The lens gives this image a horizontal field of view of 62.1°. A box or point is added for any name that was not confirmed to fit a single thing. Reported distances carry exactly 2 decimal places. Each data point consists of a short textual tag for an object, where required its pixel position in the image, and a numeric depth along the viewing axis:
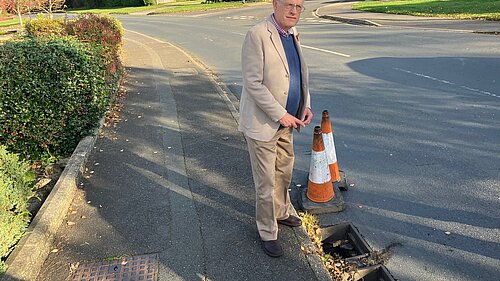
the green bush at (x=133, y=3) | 57.57
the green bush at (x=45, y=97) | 5.29
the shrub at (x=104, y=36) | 8.14
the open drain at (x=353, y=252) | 3.19
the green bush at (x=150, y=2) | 53.97
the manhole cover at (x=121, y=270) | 3.16
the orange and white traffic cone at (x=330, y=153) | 4.43
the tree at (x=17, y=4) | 27.25
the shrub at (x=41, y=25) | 11.30
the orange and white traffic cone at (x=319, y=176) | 4.05
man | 2.91
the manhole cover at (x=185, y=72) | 10.42
